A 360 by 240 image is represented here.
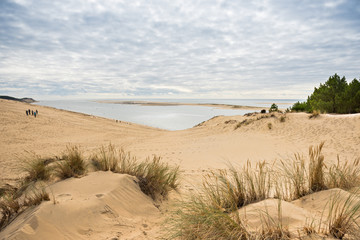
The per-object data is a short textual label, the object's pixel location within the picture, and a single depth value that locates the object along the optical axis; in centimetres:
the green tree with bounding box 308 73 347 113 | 2331
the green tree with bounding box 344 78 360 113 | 2150
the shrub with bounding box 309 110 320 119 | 1687
